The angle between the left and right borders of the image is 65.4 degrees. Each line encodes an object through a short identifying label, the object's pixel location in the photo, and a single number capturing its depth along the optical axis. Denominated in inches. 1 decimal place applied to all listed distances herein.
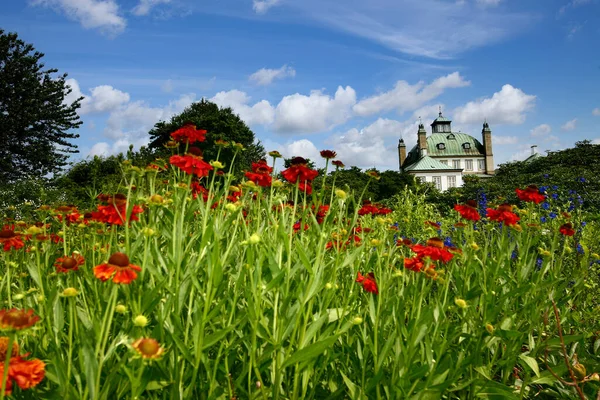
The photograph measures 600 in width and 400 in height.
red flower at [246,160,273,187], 71.7
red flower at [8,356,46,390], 32.8
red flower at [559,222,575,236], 82.6
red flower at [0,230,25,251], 62.4
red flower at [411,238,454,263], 59.5
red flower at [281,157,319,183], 67.2
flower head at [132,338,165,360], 32.2
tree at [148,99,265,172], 1027.3
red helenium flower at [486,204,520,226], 73.0
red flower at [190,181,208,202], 81.6
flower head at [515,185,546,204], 81.8
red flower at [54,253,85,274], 50.7
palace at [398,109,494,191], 2068.2
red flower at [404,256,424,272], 61.4
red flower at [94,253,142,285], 40.3
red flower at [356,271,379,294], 61.7
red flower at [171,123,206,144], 72.6
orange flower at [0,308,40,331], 29.6
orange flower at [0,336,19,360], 35.2
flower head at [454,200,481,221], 77.3
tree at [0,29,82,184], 770.2
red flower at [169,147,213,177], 61.9
